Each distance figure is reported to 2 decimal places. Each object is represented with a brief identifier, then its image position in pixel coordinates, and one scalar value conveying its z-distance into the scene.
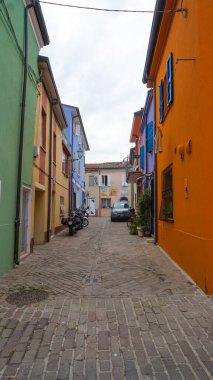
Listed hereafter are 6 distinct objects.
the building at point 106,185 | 38.22
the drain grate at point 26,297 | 4.50
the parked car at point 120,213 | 22.53
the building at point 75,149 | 19.42
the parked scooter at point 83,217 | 15.65
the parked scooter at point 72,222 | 13.48
